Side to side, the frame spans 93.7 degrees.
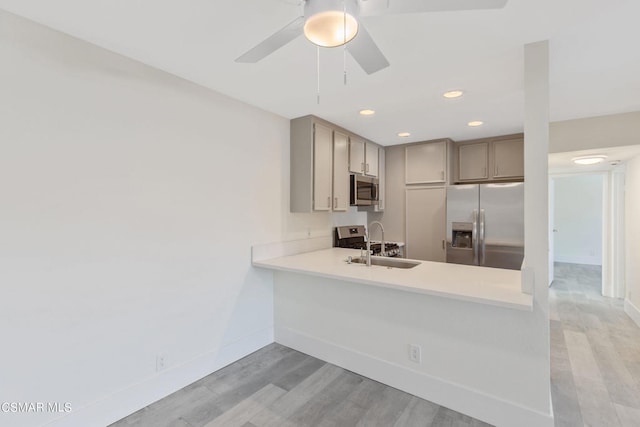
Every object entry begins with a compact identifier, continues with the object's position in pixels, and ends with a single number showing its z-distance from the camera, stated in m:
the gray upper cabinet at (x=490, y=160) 3.69
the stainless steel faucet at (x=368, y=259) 2.65
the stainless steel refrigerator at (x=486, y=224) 3.33
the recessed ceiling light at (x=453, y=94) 2.44
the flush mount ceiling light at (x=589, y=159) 3.56
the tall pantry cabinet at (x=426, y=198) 3.98
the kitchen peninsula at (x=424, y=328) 1.85
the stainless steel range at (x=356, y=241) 3.94
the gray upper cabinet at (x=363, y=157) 3.72
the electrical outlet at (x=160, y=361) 2.14
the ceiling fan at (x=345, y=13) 1.11
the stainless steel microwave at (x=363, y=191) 3.75
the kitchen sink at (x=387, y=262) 2.86
